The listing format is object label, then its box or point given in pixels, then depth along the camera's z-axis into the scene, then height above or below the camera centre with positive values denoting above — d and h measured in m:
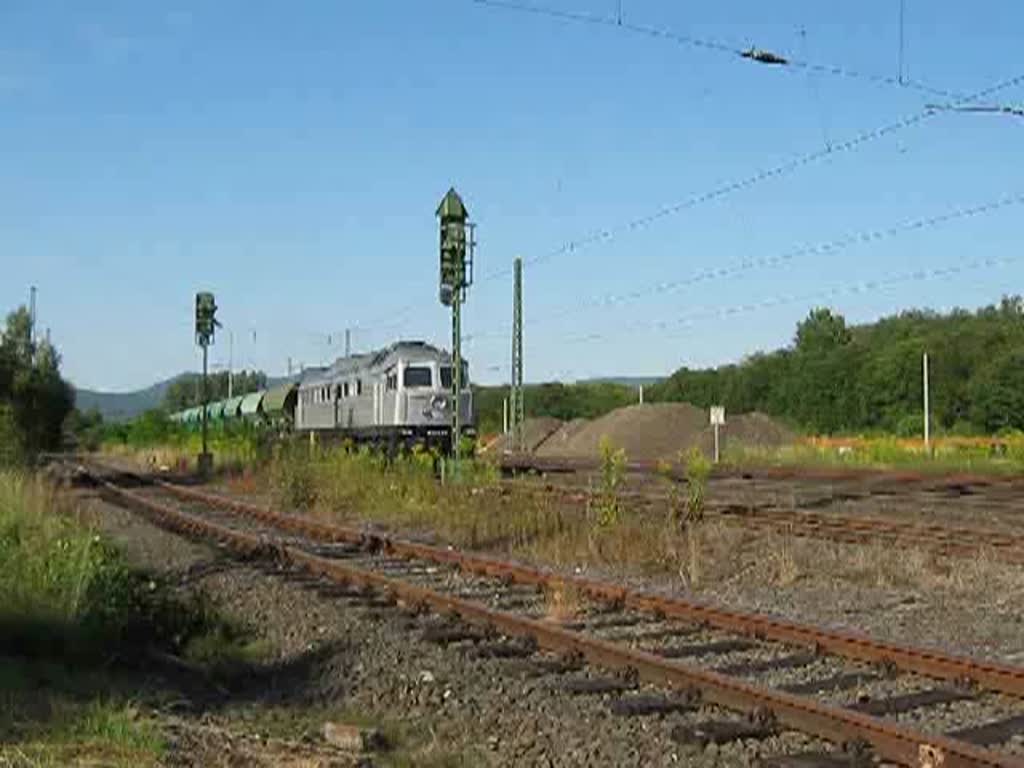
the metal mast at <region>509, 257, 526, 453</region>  45.28 +2.75
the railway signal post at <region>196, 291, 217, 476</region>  43.38 +3.76
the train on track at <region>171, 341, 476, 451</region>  34.41 +0.89
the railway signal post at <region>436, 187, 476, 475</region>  25.67 +3.32
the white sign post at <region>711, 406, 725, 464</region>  40.91 +0.50
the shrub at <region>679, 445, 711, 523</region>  17.20 -0.63
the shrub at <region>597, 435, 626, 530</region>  16.94 -0.69
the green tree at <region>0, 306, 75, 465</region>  33.41 +1.30
